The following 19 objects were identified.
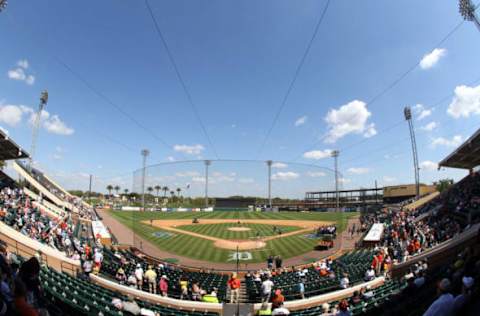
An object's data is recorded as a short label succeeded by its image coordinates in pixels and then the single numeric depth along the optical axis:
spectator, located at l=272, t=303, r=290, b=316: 5.84
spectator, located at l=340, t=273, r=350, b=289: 12.44
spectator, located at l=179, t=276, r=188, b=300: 11.60
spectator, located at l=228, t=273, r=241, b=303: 11.24
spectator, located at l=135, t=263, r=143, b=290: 12.10
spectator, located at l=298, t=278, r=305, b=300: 11.80
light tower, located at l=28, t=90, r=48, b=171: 42.91
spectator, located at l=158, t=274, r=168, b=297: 11.52
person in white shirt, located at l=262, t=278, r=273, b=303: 10.52
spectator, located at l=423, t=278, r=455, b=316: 3.60
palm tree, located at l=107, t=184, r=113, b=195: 148.88
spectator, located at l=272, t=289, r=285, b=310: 7.32
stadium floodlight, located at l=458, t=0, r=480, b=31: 21.22
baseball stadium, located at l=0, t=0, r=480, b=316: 7.41
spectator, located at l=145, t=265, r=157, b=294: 12.01
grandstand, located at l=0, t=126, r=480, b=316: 7.61
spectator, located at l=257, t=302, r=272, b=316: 6.61
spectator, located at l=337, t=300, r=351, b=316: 5.84
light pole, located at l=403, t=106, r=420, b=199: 48.62
